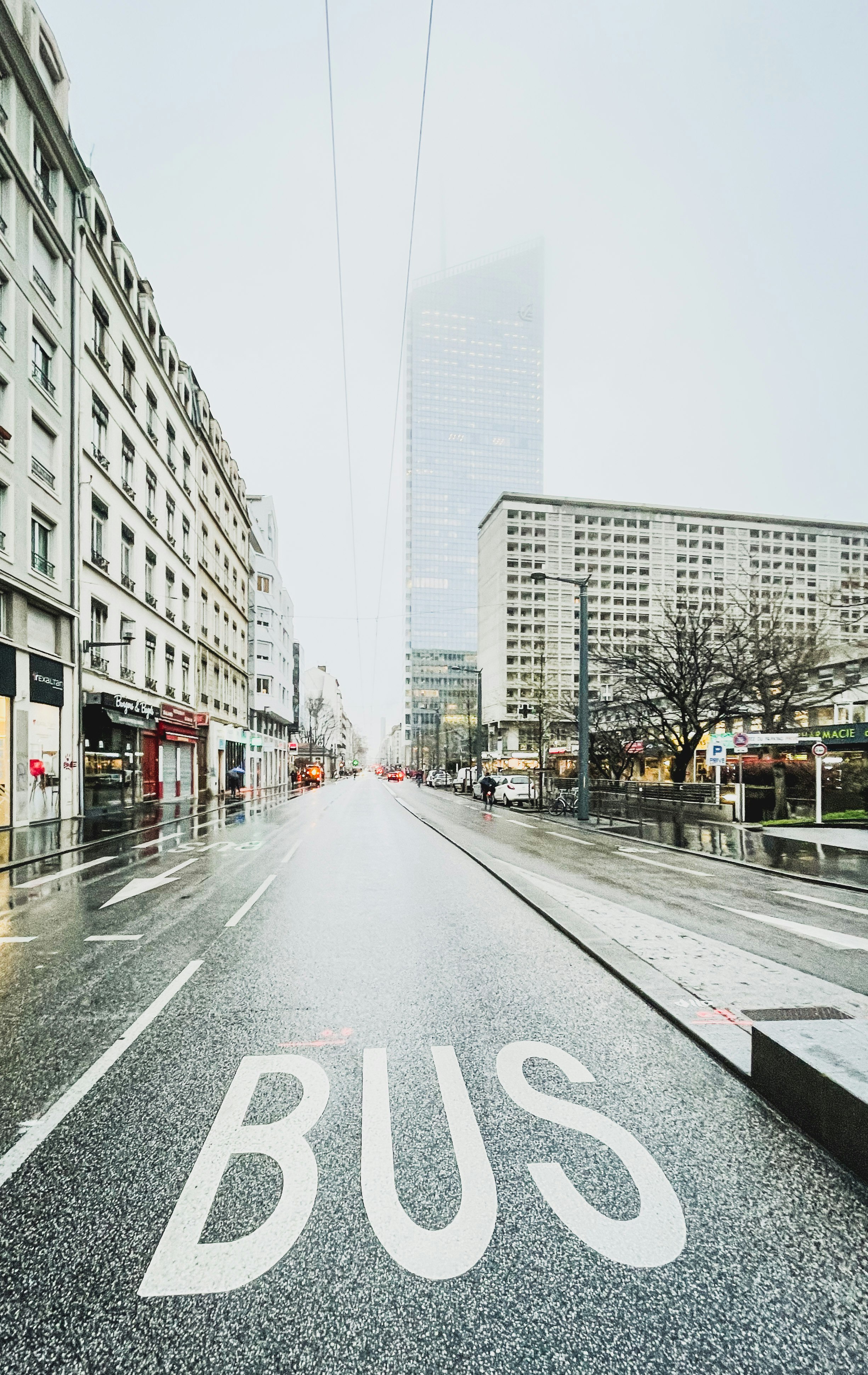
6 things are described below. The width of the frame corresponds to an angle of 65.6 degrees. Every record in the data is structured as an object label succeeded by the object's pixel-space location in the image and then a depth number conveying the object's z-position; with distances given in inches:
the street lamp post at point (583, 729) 950.4
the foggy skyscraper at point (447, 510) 7062.0
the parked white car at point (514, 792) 1524.4
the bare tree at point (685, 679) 1195.9
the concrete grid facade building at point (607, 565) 4869.6
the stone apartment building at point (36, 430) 780.0
